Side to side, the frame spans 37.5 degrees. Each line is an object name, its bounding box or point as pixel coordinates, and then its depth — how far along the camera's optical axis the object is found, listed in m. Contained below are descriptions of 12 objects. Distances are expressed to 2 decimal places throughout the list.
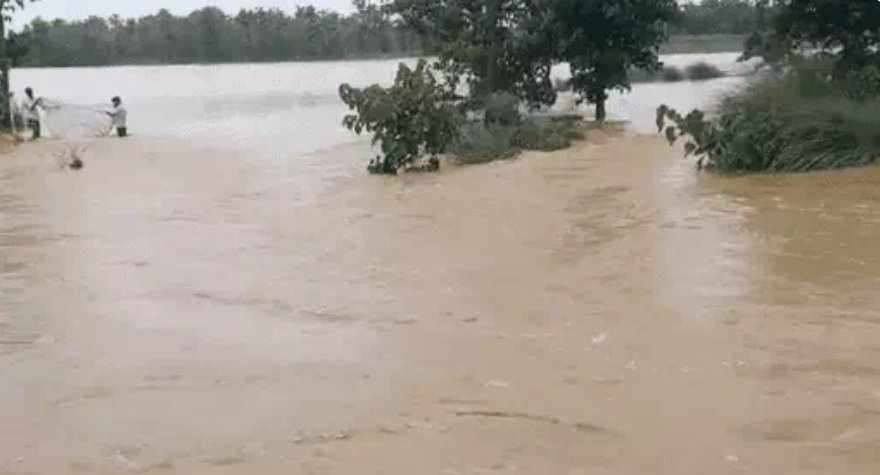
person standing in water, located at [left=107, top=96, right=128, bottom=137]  30.70
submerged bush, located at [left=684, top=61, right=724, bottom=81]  49.94
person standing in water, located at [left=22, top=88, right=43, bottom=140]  30.34
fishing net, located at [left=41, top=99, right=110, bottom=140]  31.83
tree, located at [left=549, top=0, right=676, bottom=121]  24.73
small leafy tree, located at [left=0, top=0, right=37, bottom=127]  30.14
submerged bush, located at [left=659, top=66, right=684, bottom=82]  52.91
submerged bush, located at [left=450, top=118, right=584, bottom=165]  20.97
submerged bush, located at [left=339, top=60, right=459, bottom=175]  19.80
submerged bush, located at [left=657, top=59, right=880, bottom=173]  14.28
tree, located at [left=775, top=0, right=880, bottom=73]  16.12
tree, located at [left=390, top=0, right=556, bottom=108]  25.31
